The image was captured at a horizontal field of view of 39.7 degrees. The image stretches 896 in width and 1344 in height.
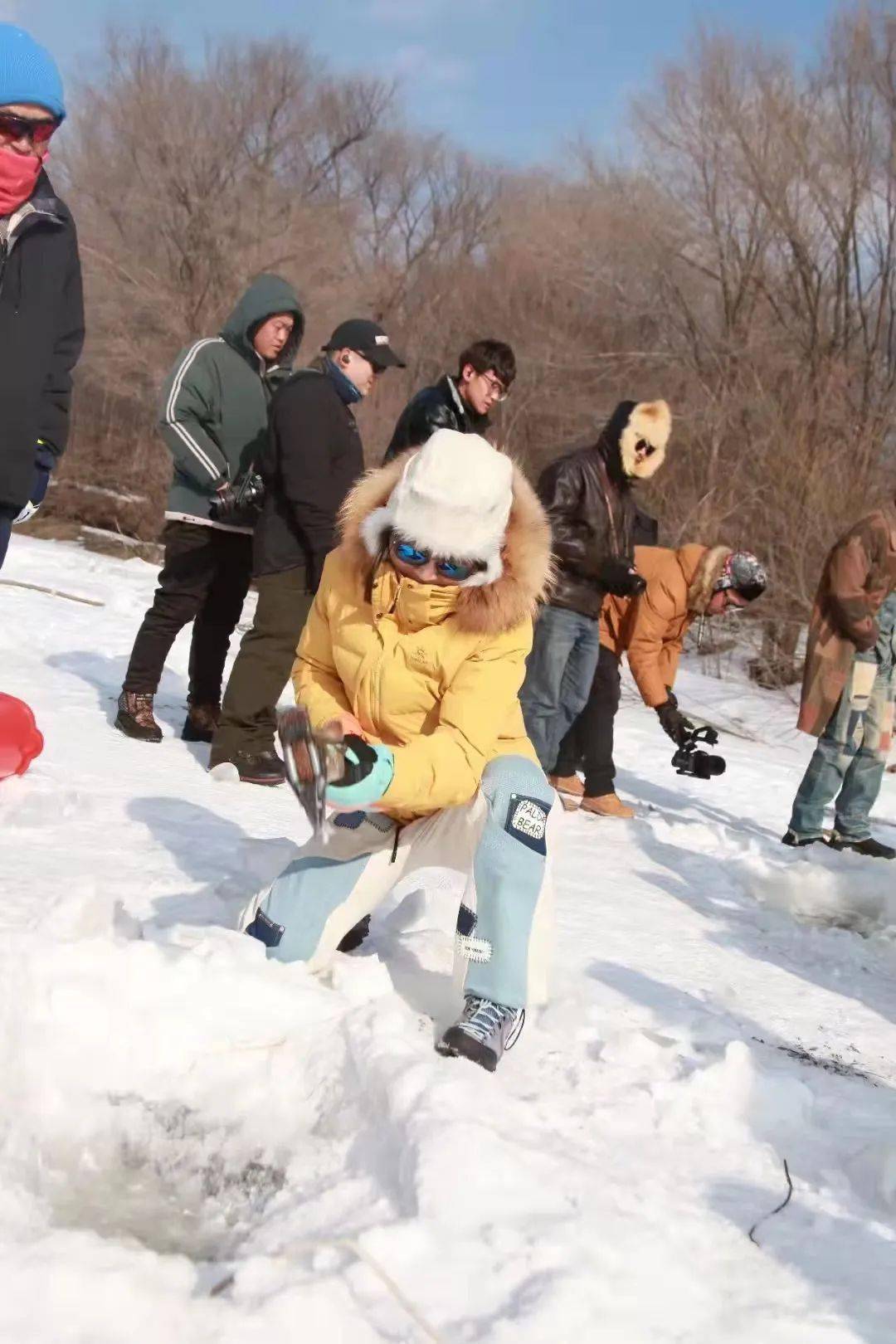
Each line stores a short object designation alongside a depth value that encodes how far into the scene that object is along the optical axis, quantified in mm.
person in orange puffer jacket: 5250
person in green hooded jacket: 4777
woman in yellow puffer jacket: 2527
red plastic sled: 3971
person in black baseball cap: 4488
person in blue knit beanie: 3068
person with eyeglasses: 4695
